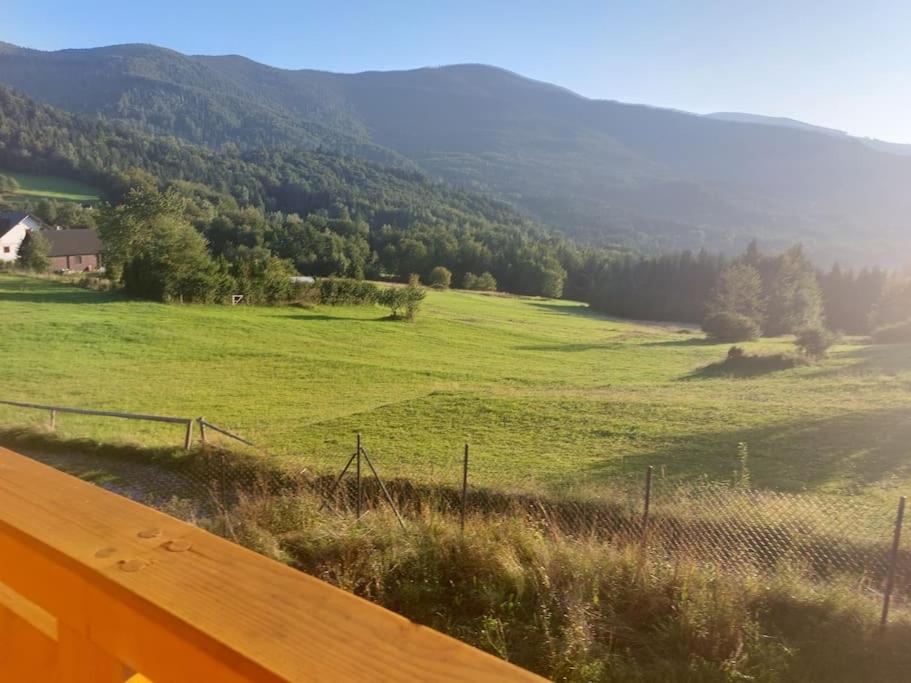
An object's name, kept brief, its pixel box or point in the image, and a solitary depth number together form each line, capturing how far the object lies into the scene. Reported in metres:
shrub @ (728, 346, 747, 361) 34.34
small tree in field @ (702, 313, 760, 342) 51.00
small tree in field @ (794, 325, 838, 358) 33.53
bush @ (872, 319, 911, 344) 46.22
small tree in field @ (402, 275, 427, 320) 47.03
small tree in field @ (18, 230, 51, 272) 57.94
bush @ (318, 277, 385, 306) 49.88
